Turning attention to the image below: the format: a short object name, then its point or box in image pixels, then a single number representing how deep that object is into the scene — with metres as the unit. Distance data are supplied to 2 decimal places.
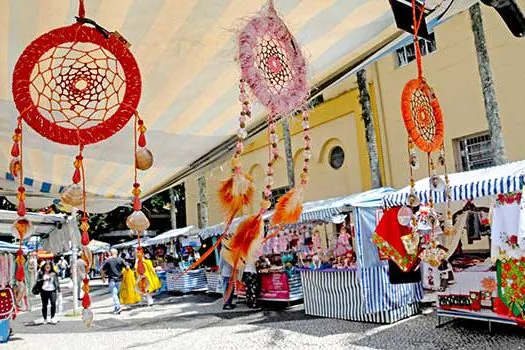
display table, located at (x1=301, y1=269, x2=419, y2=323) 7.49
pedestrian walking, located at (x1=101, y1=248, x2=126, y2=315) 10.91
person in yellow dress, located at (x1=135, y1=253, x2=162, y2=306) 10.59
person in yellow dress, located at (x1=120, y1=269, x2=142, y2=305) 10.87
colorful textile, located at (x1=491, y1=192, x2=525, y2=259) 4.68
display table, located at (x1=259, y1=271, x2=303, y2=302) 9.87
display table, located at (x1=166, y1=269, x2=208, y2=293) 14.40
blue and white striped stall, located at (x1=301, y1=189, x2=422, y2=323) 7.27
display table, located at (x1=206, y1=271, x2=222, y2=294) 12.91
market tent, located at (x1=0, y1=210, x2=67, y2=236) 6.50
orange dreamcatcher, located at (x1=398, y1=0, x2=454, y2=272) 2.24
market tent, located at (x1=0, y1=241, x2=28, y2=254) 8.36
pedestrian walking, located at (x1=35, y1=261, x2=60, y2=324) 9.52
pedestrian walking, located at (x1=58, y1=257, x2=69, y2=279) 27.34
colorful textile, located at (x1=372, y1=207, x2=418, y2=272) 3.52
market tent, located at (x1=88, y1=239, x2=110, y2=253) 22.48
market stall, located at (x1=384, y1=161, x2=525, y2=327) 4.68
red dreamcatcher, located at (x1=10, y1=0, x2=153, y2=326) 1.43
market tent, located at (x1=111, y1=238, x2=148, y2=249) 23.20
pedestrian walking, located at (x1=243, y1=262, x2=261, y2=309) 10.32
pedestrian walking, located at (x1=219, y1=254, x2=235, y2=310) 9.72
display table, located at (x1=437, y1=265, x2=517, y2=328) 5.92
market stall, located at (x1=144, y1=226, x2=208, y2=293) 14.52
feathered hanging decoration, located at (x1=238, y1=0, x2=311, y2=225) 1.72
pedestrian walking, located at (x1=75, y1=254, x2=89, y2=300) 10.56
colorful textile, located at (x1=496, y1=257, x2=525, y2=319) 4.49
